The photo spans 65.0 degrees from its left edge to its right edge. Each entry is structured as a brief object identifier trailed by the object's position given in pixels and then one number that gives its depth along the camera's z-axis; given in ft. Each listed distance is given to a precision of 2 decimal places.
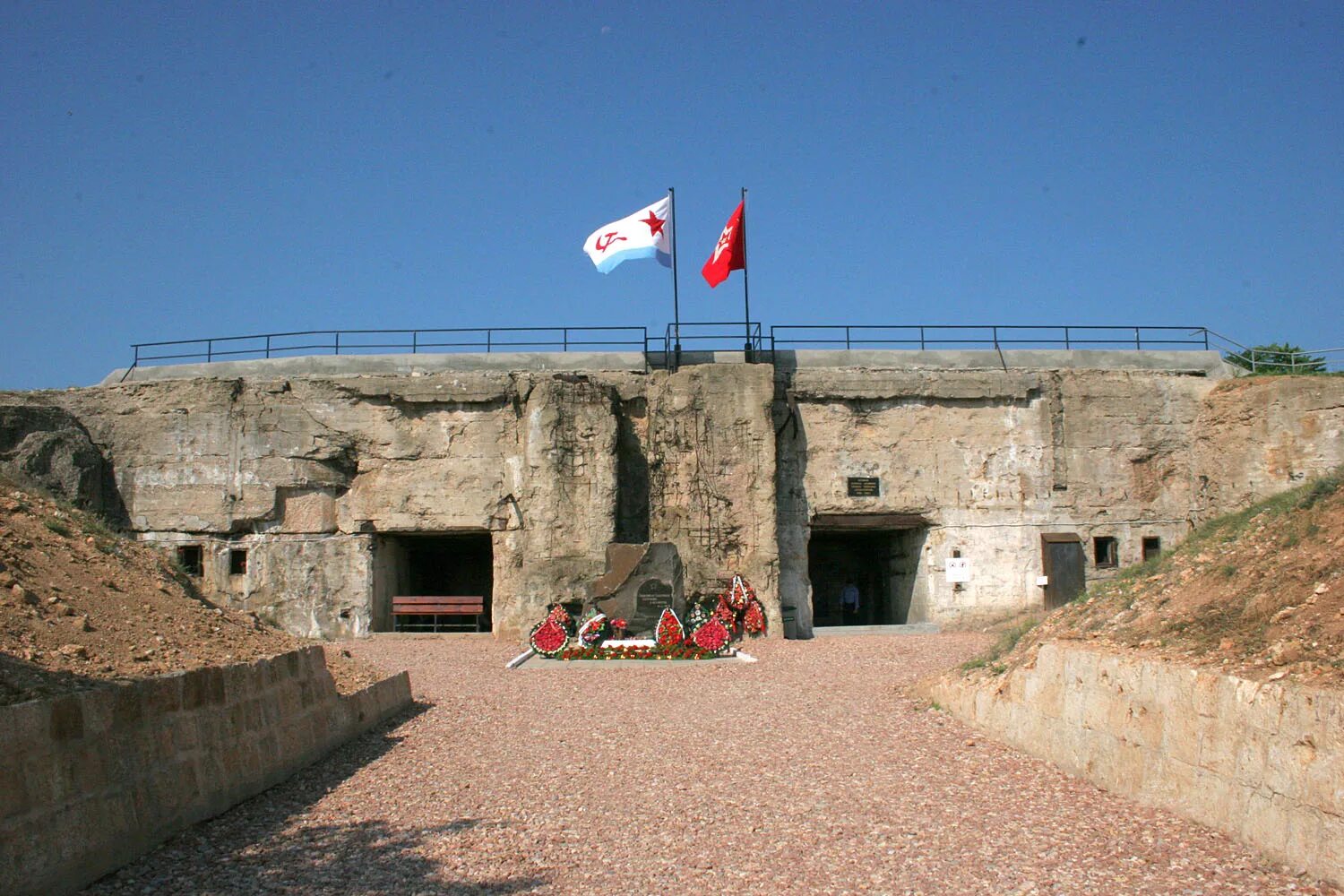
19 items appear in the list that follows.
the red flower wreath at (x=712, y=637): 51.31
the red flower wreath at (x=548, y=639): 52.01
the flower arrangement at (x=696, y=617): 55.31
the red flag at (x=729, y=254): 70.28
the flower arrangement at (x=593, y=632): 52.70
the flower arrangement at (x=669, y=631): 51.78
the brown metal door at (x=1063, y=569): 65.67
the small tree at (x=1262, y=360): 69.52
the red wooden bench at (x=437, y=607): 66.64
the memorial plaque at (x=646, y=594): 54.24
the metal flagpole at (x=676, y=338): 68.28
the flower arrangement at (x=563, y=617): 55.57
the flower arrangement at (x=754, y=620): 59.72
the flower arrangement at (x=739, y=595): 59.77
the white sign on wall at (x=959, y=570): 66.33
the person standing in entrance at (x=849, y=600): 78.95
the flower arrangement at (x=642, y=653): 50.08
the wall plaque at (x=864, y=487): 66.13
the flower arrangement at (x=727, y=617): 56.85
